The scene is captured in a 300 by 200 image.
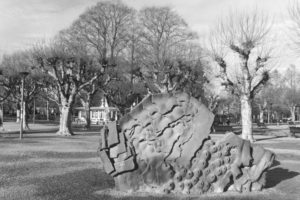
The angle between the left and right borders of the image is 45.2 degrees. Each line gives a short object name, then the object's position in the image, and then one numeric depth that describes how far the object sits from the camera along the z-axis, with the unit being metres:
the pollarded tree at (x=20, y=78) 35.63
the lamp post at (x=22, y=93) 23.30
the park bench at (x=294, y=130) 30.14
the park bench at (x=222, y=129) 35.44
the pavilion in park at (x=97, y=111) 79.30
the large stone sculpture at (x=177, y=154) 8.43
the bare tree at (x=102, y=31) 41.94
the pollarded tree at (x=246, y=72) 22.55
